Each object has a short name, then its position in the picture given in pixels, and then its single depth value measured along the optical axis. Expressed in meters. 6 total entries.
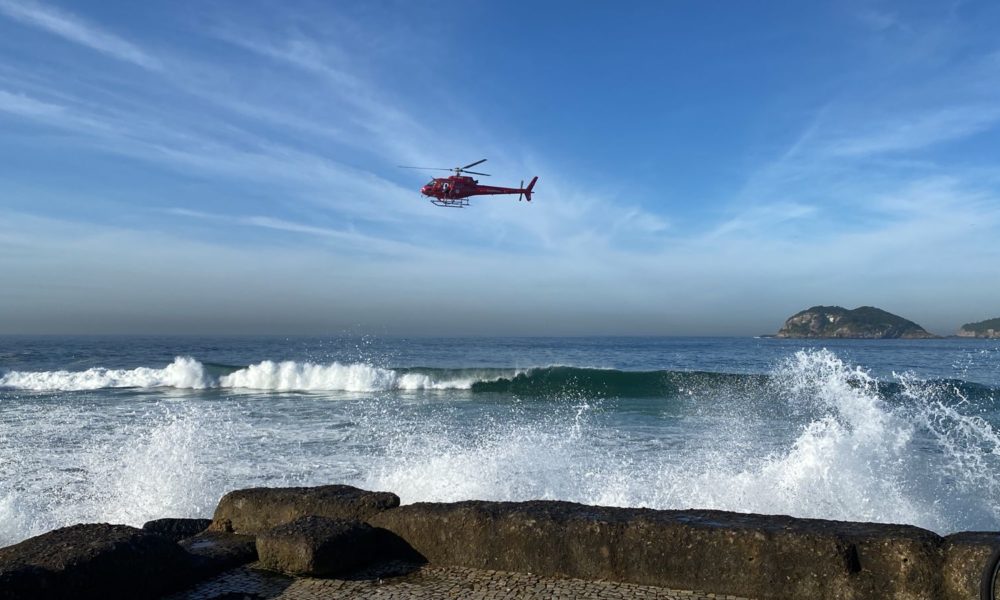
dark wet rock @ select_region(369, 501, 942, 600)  3.72
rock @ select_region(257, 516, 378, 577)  4.22
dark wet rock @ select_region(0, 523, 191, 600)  3.49
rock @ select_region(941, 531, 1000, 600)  3.48
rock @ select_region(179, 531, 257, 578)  4.32
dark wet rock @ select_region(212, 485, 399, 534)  5.05
